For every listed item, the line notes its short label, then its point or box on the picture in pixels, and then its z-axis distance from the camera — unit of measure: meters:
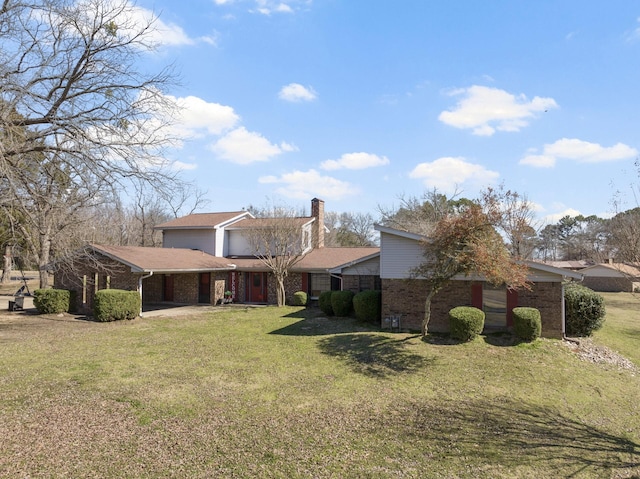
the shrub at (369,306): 17.16
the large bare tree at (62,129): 11.18
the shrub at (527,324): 13.72
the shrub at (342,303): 18.75
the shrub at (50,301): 19.84
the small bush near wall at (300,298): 23.19
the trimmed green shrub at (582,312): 15.48
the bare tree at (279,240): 23.07
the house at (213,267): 20.05
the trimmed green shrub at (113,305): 17.88
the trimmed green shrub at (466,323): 13.73
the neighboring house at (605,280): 43.16
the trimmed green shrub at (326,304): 19.55
